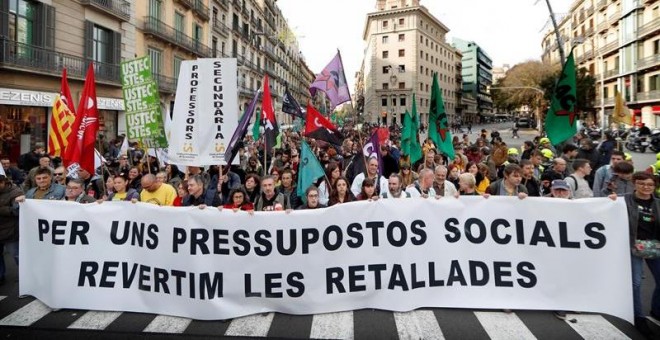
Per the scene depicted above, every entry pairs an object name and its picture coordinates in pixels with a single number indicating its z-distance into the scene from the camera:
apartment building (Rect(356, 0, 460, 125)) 72.38
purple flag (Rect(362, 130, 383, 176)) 7.85
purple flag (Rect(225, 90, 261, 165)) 6.09
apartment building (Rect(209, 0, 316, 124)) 38.06
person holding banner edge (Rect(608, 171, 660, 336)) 4.09
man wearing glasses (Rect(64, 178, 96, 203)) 5.52
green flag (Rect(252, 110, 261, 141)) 13.88
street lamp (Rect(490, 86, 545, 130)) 41.10
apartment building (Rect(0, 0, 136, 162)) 15.45
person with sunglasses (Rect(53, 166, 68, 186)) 6.70
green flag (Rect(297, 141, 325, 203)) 6.33
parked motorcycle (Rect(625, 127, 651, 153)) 21.08
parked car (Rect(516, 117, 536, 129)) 51.84
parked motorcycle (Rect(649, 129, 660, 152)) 20.48
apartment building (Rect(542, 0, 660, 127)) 38.72
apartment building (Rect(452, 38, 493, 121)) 110.75
